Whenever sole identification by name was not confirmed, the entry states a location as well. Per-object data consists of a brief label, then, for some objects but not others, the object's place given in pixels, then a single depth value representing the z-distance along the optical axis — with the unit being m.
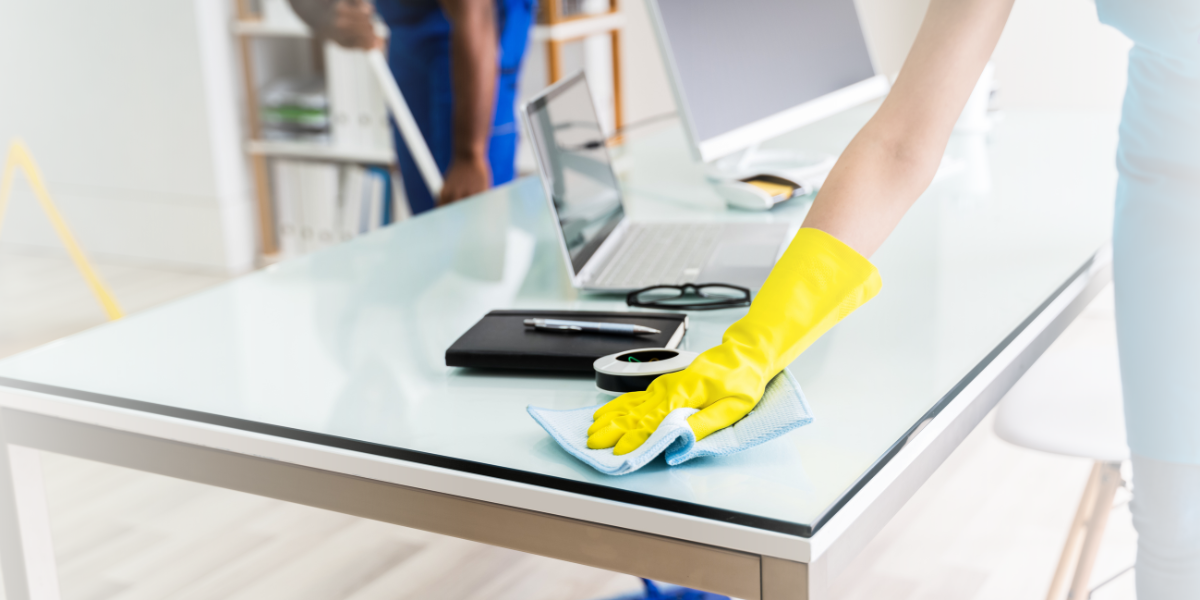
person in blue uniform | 2.42
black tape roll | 0.92
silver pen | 1.04
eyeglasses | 1.17
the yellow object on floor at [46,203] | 3.00
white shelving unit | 3.68
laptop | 1.27
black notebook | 0.99
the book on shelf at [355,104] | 3.58
